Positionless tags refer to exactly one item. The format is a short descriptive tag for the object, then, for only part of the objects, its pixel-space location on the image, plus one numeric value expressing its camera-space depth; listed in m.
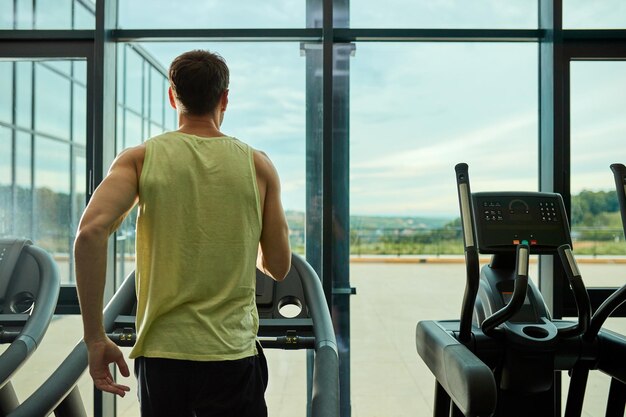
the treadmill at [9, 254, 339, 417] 1.71
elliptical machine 1.91
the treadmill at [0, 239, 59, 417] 2.07
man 1.27
